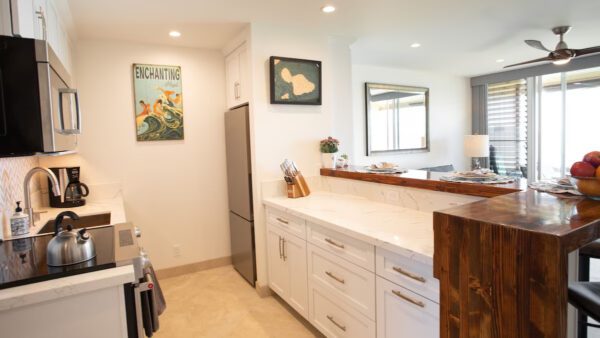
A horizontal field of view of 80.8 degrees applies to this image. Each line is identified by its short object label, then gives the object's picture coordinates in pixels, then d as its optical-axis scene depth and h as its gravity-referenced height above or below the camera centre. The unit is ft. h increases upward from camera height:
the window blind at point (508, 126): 18.98 +0.91
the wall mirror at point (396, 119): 16.70 +1.35
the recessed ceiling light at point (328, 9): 8.83 +3.55
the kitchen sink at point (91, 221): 8.49 -1.59
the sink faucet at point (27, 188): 5.47 -0.51
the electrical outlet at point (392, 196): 8.23 -1.18
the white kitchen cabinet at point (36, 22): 4.42 +2.21
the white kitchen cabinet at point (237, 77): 10.53 +2.36
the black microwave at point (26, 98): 4.04 +0.69
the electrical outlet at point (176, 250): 12.10 -3.35
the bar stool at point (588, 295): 3.99 -1.82
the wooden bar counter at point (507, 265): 2.77 -1.06
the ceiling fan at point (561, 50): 11.47 +3.04
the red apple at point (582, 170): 4.30 -0.37
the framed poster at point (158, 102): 11.33 +1.67
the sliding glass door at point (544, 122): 16.94 +1.01
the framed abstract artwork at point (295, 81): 10.12 +2.02
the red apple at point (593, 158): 4.32 -0.23
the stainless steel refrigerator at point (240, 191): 10.56 -1.29
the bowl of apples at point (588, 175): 4.27 -0.43
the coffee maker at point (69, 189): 9.67 -0.95
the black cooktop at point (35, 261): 4.30 -1.44
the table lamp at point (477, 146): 18.17 -0.12
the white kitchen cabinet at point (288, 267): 8.26 -2.99
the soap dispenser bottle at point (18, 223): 6.18 -1.15
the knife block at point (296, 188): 9.91 -1.10
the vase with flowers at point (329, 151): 10.80 -0.09
